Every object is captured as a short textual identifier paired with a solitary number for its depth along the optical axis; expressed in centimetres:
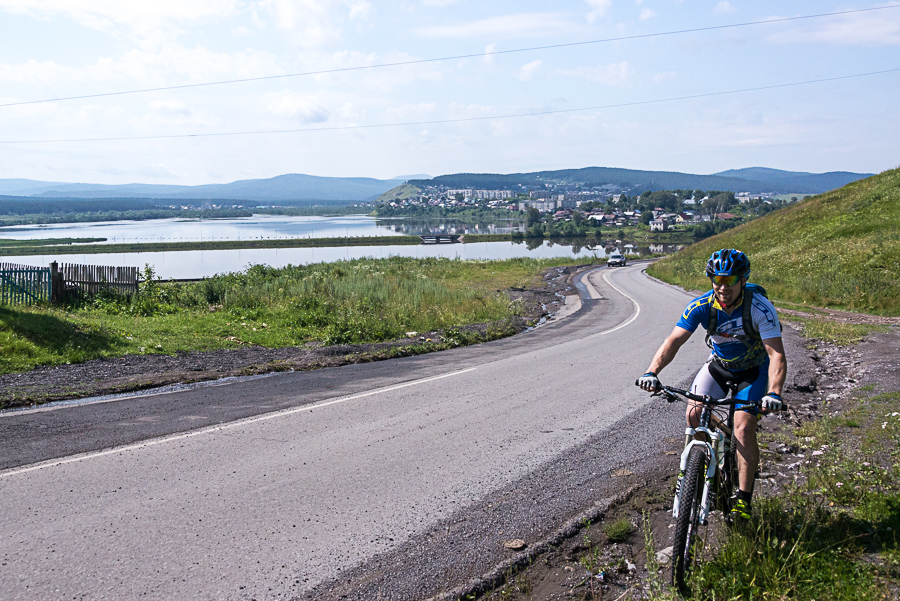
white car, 6988
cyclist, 436
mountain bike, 402
